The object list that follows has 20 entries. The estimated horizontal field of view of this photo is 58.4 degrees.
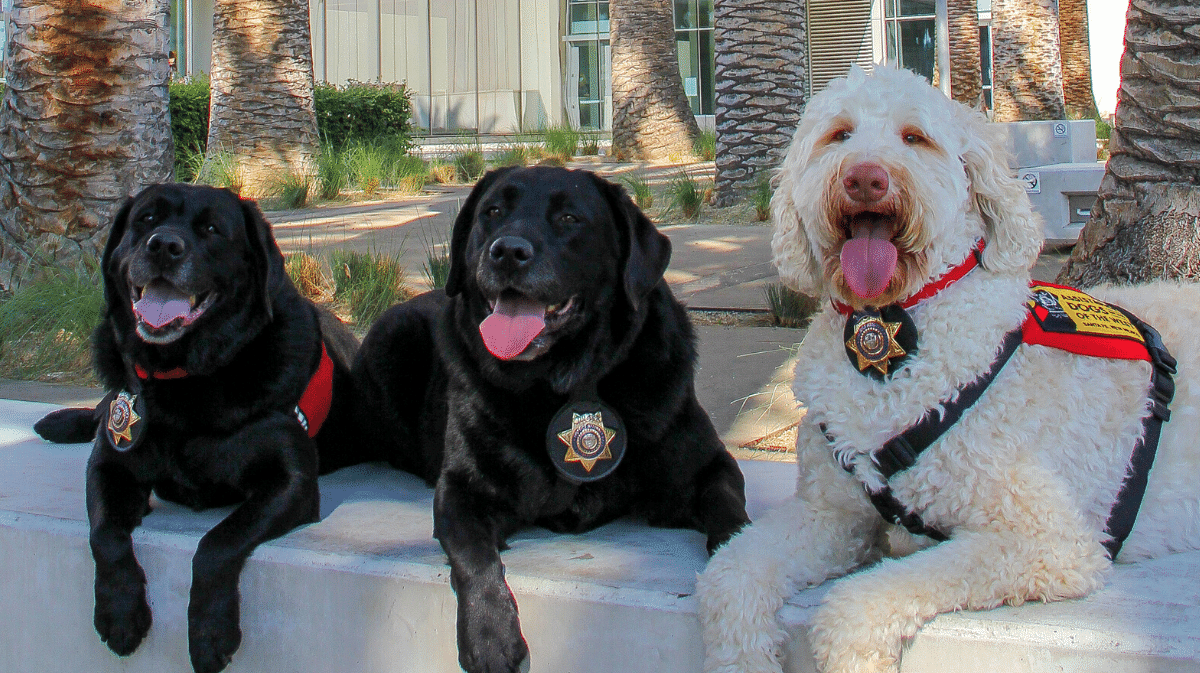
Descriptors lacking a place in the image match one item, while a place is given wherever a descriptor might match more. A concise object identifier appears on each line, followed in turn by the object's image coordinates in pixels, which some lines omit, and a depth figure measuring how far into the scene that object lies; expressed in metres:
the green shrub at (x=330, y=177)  11.97
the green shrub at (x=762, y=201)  9.05
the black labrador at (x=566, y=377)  2.93
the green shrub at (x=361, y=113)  16.83
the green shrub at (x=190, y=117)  15.41
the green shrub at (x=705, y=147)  15.14
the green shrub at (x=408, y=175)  12.96
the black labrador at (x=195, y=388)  3.02
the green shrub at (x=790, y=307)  6.11
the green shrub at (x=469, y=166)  14.76
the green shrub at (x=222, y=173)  11.13
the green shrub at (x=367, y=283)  6.74
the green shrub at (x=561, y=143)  16.31
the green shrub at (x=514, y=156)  14.80
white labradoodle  2.30
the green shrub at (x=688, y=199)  9.87
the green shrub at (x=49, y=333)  6.03
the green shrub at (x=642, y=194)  10.07
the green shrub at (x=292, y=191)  11.27
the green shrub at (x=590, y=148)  17.19
